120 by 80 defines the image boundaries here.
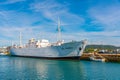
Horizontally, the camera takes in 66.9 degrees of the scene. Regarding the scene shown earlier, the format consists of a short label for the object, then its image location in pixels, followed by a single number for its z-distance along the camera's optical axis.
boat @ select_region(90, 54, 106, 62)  28.90
